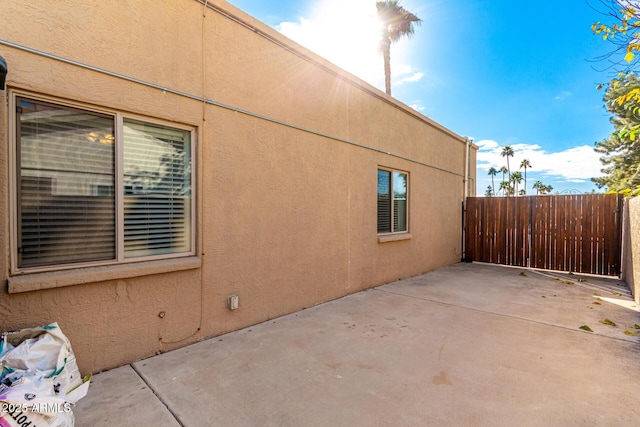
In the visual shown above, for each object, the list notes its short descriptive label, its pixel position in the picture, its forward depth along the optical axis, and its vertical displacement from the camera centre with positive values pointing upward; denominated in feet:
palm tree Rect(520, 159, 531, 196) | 174.81 +28.97
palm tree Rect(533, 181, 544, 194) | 171.43 +16.57
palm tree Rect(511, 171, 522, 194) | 182.70 +21.31
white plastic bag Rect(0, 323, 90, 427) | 5.00 -3.34
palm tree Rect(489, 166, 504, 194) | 202.49 +28.37
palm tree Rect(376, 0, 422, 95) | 45.93 +30.06
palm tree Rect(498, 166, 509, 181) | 192.34 +28.70
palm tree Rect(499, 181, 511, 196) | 188.30 +17.36
